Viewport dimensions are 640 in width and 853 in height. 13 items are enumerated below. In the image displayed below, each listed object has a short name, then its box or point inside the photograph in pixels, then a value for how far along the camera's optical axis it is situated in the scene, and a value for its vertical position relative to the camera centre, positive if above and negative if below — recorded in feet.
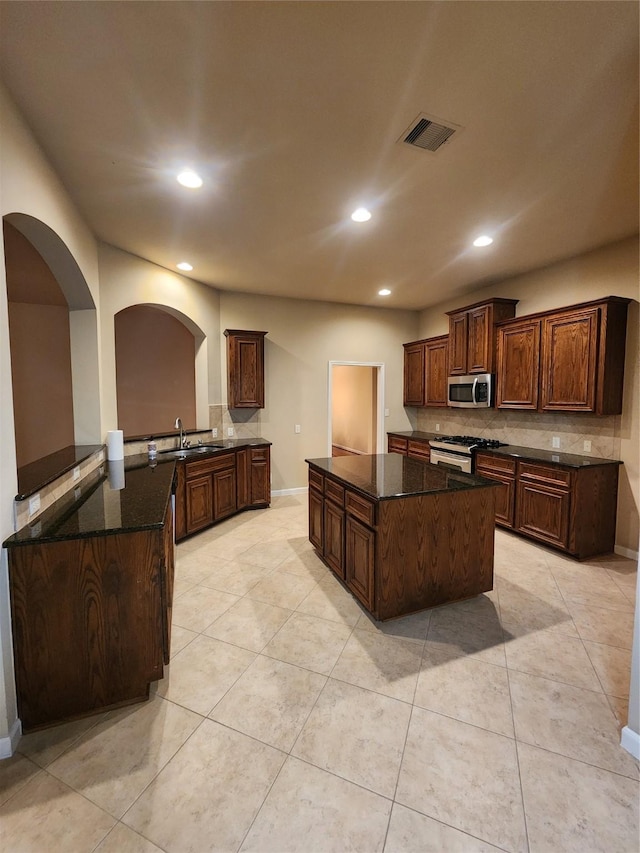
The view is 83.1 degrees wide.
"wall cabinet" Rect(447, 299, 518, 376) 14.25 +2.86
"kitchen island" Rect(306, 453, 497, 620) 7.69 -3.01
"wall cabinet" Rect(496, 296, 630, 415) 10.72 +1.46
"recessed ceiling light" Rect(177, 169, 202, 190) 7.54 +4.79
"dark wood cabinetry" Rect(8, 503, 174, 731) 5.35 -3.39
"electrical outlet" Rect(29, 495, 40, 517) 5.99 -1.72
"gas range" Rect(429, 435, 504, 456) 14.26 -1.67
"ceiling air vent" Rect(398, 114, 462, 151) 6.14 +4.78
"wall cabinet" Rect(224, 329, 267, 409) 15.96 +1.54
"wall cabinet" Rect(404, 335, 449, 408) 17.49 +1.61
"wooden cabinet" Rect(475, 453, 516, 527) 12.59 -2.68
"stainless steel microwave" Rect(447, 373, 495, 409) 14.42 +0.53
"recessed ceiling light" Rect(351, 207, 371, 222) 9.21 +4.90
